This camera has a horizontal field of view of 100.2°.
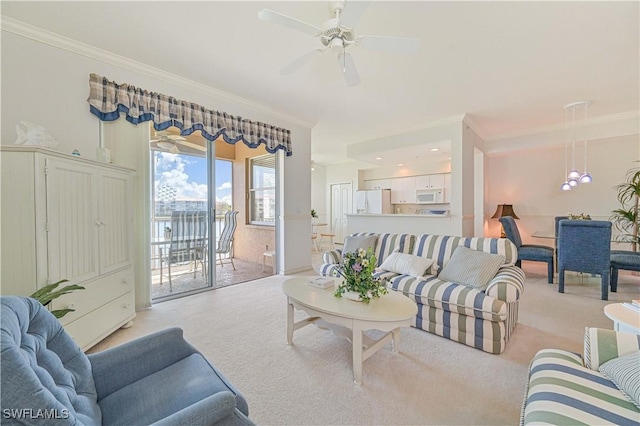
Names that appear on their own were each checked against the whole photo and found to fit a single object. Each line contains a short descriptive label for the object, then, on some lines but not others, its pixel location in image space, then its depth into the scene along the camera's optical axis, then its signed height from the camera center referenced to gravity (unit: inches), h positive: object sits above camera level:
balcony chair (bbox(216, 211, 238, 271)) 189.9 -15.6
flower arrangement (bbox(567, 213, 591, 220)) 180.7 -6.3
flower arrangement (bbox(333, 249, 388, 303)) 81.1 -21.4
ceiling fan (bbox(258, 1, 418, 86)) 68.6 +49.9
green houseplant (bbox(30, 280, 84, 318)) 65.1 -21.2
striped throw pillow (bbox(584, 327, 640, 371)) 51.5 -27.1
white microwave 273.9 +13.2
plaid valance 108.9 +45.5
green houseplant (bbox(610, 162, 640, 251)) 181.9 -0.4
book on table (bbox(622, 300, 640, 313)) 67.0 -25.4
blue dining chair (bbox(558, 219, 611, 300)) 132.3 -21.1
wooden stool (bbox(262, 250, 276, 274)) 186.0 -35.5
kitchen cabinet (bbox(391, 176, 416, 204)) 297.6 +20.9
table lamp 224.7 -2.6
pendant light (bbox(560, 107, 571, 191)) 175.0 +43.0
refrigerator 303.1 +8.7
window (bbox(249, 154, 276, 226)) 206.7 +15.6
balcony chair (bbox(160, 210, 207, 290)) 142.6 -16.6
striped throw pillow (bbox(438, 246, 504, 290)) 97.0 -22.8
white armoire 70.4 -7.2
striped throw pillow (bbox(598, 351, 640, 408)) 42.8 -28.6
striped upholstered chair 39.5 -30.7
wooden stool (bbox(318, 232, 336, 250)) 312.8 -41.0
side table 61.3 -26.4
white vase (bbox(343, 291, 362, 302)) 80.9 -26.6
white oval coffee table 69.7 -28.3
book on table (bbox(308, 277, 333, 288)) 94.2 -26.4
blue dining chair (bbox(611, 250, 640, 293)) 136.9 -28.9
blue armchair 28.2 -27.1
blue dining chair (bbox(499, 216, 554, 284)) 162.9 -26.8
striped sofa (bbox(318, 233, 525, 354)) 84.6 -30.9
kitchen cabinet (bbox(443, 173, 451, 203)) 269.7 +21.4
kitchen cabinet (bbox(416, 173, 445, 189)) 273.9 +28.7
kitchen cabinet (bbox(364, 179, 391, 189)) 320.0 +30.7
